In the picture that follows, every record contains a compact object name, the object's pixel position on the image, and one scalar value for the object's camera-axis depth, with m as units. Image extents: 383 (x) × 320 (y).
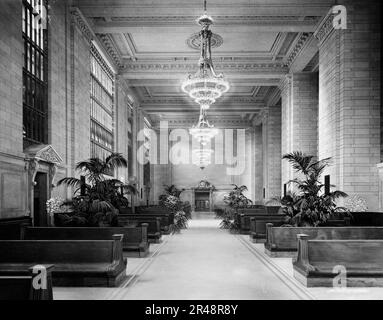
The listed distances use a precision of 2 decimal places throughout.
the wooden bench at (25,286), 3.58
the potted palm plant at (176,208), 14.96
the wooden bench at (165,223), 13.60
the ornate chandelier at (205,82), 11.18
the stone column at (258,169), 28.44
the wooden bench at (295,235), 7.99
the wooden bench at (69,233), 8.01
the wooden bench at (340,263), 5.87
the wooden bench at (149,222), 11.25
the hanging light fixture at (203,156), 24.56
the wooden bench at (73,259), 5.95
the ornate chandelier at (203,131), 18.84
